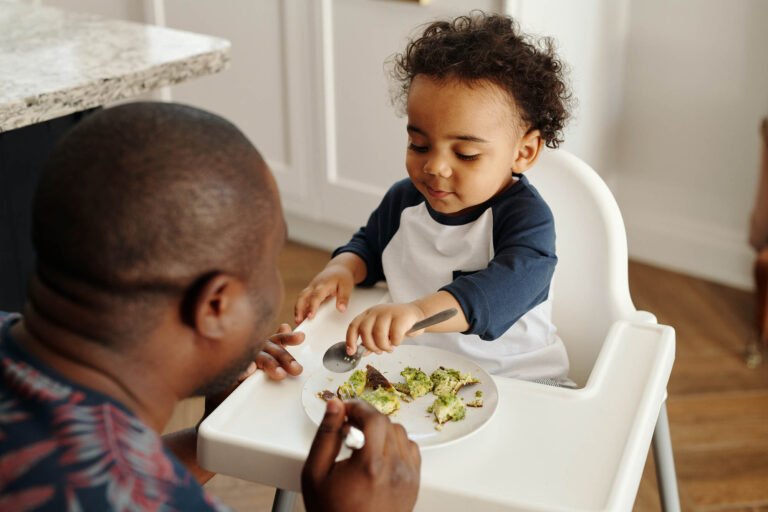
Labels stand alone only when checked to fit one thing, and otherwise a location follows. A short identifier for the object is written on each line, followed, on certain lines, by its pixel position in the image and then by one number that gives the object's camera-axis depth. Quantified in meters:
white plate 1.04
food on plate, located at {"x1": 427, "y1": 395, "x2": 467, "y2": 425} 1.06
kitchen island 1.68
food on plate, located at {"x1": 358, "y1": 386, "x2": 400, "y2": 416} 1.08
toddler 1.26
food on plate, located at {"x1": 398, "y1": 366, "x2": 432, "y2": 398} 1.12
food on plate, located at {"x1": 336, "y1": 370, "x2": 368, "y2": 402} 1.11
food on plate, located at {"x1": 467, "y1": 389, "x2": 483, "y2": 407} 1.09
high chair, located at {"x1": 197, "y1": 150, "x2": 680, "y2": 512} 0.98
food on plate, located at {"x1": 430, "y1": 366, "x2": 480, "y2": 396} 1.11
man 0.70
